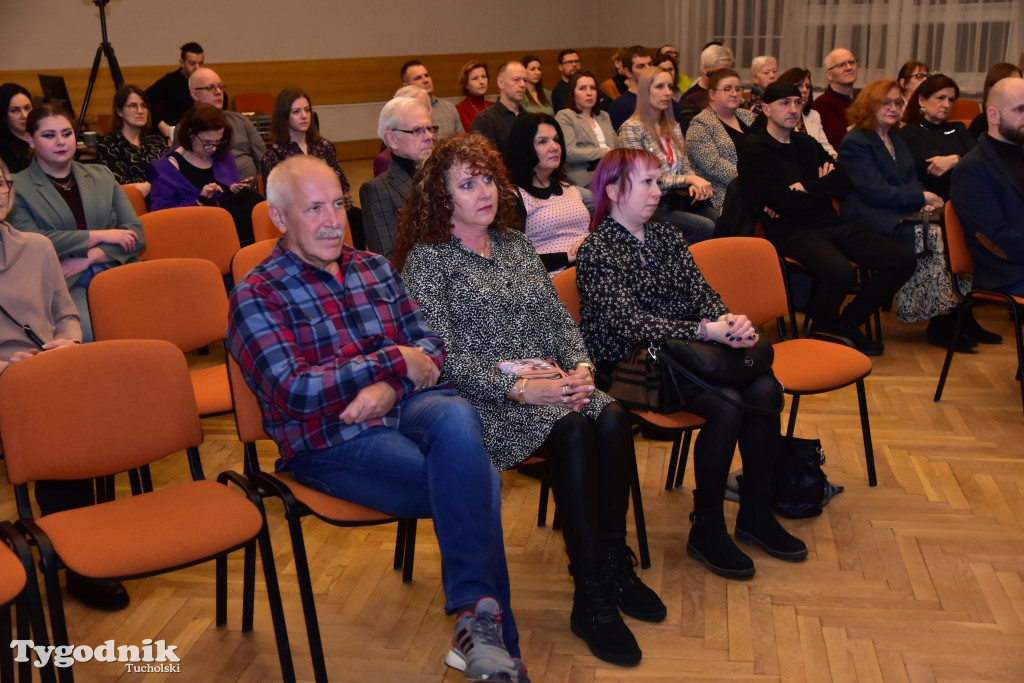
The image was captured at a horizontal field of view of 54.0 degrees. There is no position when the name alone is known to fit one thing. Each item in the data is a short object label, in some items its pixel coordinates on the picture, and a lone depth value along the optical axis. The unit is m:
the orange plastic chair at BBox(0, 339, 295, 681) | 2.05
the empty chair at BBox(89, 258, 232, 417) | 2.95
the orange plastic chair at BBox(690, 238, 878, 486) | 3.12
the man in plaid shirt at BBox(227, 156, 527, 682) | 2.20
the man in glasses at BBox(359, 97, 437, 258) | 3.67
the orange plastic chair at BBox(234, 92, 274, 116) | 9.77
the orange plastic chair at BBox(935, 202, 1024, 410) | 3.98
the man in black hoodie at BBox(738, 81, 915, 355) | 4.51
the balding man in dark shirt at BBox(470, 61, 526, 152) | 5.83
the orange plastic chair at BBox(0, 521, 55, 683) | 1.91
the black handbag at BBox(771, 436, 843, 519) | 3.10
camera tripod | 7.42
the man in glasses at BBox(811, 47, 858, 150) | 6.28
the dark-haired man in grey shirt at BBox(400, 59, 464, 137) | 6.62
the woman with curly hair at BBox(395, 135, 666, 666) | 2.46
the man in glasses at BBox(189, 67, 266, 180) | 5.47
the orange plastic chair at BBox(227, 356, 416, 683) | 2.22
